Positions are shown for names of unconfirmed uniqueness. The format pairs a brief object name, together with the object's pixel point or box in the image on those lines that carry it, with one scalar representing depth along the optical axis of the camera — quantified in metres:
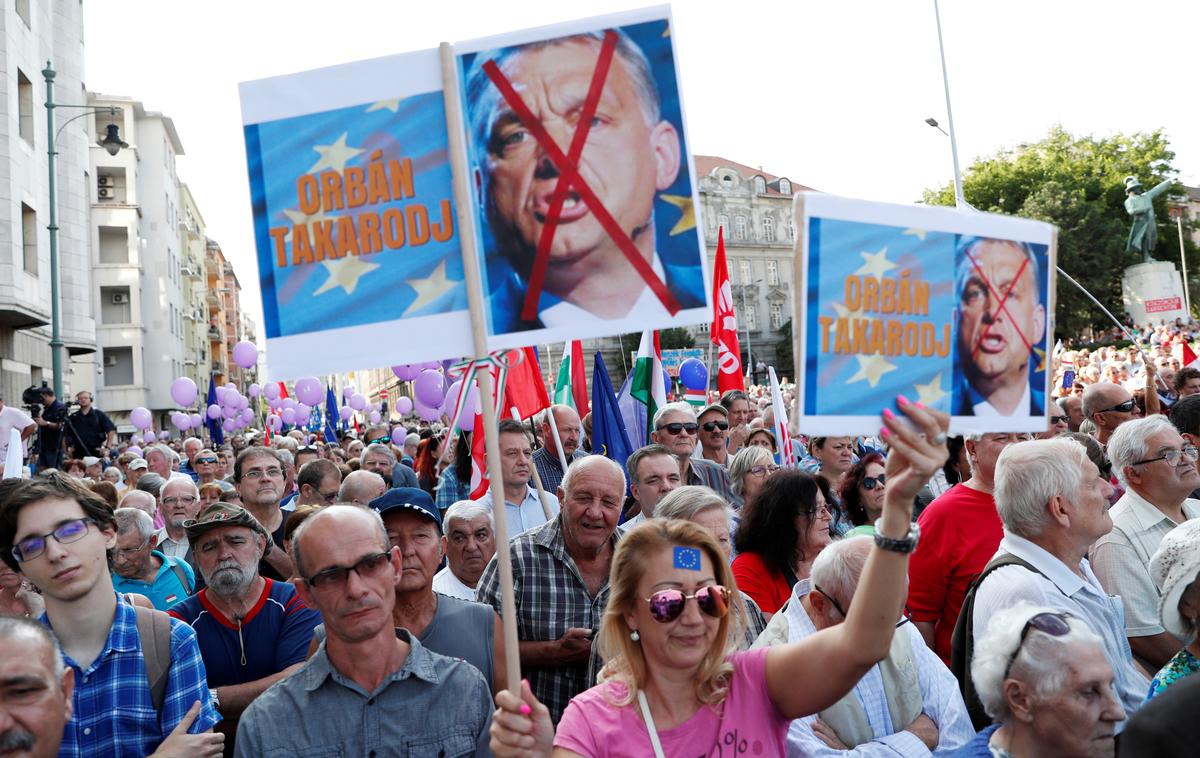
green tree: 54.78
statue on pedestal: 48.34
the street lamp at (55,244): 18.23
